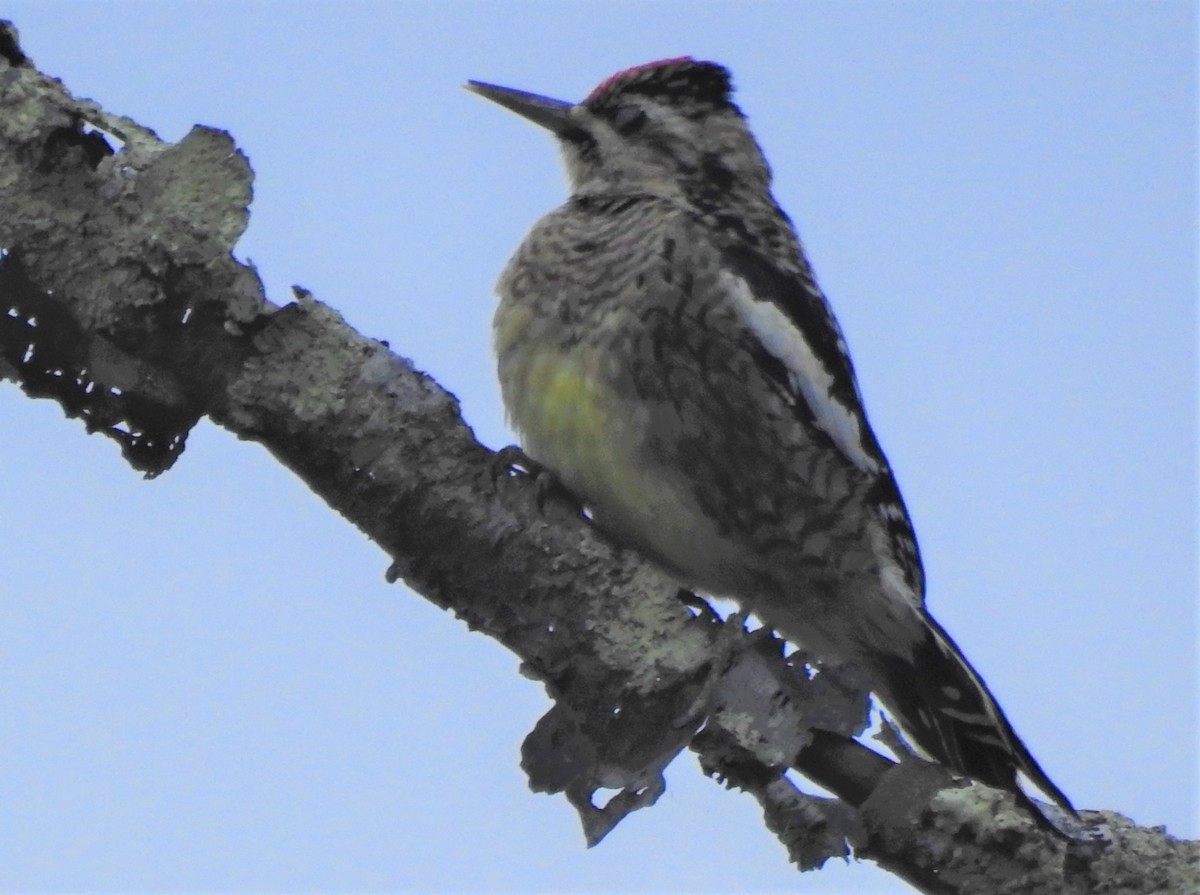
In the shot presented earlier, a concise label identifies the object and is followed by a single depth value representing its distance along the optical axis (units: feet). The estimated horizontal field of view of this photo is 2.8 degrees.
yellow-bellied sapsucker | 17.93
